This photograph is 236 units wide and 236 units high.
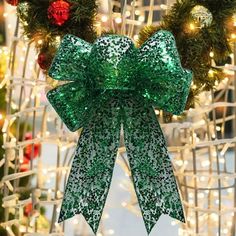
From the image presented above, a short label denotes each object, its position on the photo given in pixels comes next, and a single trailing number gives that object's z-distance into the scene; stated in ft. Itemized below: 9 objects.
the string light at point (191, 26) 5.48
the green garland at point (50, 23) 5.58
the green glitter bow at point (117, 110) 5.11
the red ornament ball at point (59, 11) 5.55
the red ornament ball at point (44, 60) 5.75
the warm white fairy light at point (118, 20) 5.80
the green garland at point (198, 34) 5.48
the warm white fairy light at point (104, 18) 5.87
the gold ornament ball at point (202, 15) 5.43
